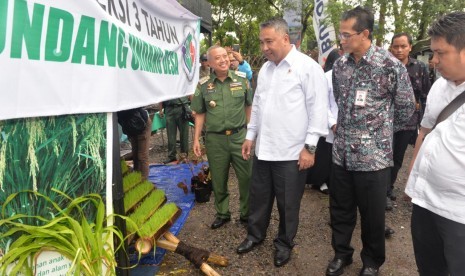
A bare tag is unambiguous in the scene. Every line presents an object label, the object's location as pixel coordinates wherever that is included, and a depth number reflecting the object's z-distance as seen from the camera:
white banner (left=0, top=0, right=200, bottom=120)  1.55
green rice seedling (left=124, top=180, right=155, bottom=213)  2.95
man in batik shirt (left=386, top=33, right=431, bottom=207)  3.99
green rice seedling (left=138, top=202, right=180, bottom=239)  2.58
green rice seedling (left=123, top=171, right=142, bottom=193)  3.31
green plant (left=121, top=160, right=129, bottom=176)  3.60
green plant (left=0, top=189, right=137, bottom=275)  1.77
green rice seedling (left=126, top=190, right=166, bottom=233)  2.73
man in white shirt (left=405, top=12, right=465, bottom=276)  1.68
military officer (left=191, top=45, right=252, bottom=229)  3.66
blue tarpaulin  3.19
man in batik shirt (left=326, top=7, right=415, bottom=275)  2.49
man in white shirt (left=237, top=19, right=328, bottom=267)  2.84
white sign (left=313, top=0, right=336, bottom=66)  7.04
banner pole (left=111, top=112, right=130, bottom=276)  2.15
